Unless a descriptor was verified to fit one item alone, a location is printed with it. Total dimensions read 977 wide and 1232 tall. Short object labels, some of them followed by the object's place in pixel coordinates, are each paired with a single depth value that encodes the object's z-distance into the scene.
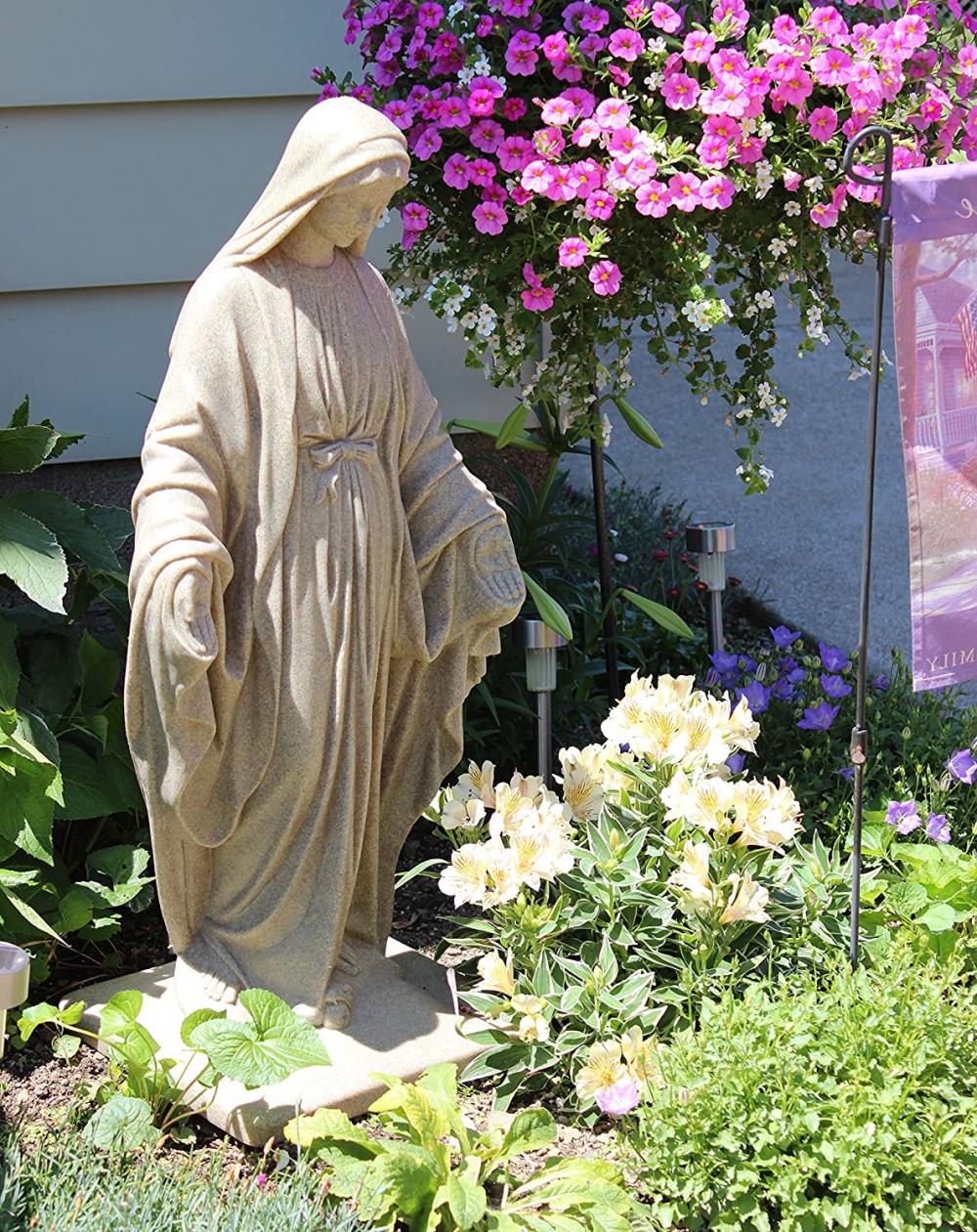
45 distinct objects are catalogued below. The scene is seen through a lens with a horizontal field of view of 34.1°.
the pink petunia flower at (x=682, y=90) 3.75
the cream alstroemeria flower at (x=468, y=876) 3.12
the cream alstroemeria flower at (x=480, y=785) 3.41
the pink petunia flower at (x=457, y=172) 3.82
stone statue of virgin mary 2.76
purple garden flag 2.94
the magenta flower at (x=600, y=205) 3.73
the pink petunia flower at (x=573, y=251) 3.73
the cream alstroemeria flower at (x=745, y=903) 3.07
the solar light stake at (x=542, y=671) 3.91
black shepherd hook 2.82
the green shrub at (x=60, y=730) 3.28
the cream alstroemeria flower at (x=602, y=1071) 2.88
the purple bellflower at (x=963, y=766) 3.80
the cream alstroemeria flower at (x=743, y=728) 3.43
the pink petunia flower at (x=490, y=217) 3.82
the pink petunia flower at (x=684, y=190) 3.69
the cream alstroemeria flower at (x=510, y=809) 3.26
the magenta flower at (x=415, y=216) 3.97
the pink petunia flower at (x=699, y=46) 3.70
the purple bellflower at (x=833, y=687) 4.34
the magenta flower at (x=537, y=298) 3.88
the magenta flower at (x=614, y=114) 3.69
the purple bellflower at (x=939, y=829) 3.62
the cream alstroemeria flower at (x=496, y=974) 3.05
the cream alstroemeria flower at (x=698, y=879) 3.06
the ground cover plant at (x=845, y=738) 3.96
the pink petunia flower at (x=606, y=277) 3.78
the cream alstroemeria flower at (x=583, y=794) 3.44
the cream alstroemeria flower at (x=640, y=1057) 2.89
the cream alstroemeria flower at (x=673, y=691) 3.45
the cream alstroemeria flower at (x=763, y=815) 3.16
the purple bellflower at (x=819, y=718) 4.12
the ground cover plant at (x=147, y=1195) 2.46
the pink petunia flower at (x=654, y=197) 3.69
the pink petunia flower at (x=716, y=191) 3.68
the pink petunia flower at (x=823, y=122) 3.76
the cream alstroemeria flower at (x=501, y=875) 3.10
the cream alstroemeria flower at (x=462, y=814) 3.34
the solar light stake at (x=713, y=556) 4.51
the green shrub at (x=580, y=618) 4.44
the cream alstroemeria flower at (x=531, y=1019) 3.01
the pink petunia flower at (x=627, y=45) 3.75
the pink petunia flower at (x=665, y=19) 3.71
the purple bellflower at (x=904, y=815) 3.63
